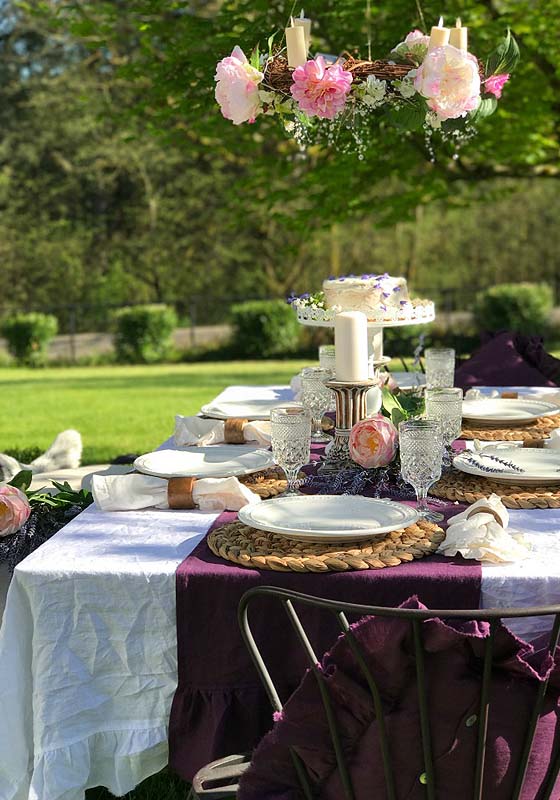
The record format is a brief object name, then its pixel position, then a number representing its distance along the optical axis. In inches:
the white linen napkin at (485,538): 78.4
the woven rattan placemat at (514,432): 126.9
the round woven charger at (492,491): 96.1
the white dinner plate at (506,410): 133.3
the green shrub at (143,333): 676.7
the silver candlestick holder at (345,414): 107.9
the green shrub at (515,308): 689.0
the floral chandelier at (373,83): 112.7
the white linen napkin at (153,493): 96.3
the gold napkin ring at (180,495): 96.8
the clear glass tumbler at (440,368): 145.3
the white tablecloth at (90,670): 76.9
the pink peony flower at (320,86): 113.3
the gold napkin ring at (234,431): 129.0
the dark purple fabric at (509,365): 200.1
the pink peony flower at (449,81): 110.3
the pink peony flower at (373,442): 99.1
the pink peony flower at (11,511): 98.3
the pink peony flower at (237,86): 115.8
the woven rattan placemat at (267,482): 100.9
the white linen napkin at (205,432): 127.8
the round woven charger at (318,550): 77.0
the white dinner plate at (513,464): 100.0
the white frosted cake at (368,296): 134.8
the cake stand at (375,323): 133.7
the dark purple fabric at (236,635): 75.5
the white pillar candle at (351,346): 106.3
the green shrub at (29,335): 668.1
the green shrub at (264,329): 668.1
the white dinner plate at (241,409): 141.6
